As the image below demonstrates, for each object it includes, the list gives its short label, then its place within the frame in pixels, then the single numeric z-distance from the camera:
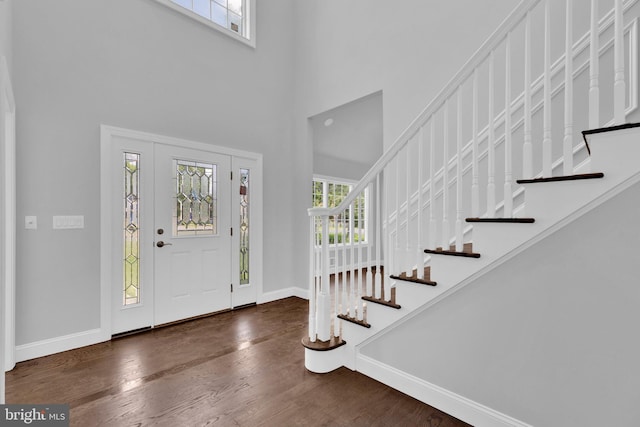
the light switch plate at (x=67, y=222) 2.69
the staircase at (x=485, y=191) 1.35
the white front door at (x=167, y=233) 3.04
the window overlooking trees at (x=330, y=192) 5.97
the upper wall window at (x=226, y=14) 3.57
